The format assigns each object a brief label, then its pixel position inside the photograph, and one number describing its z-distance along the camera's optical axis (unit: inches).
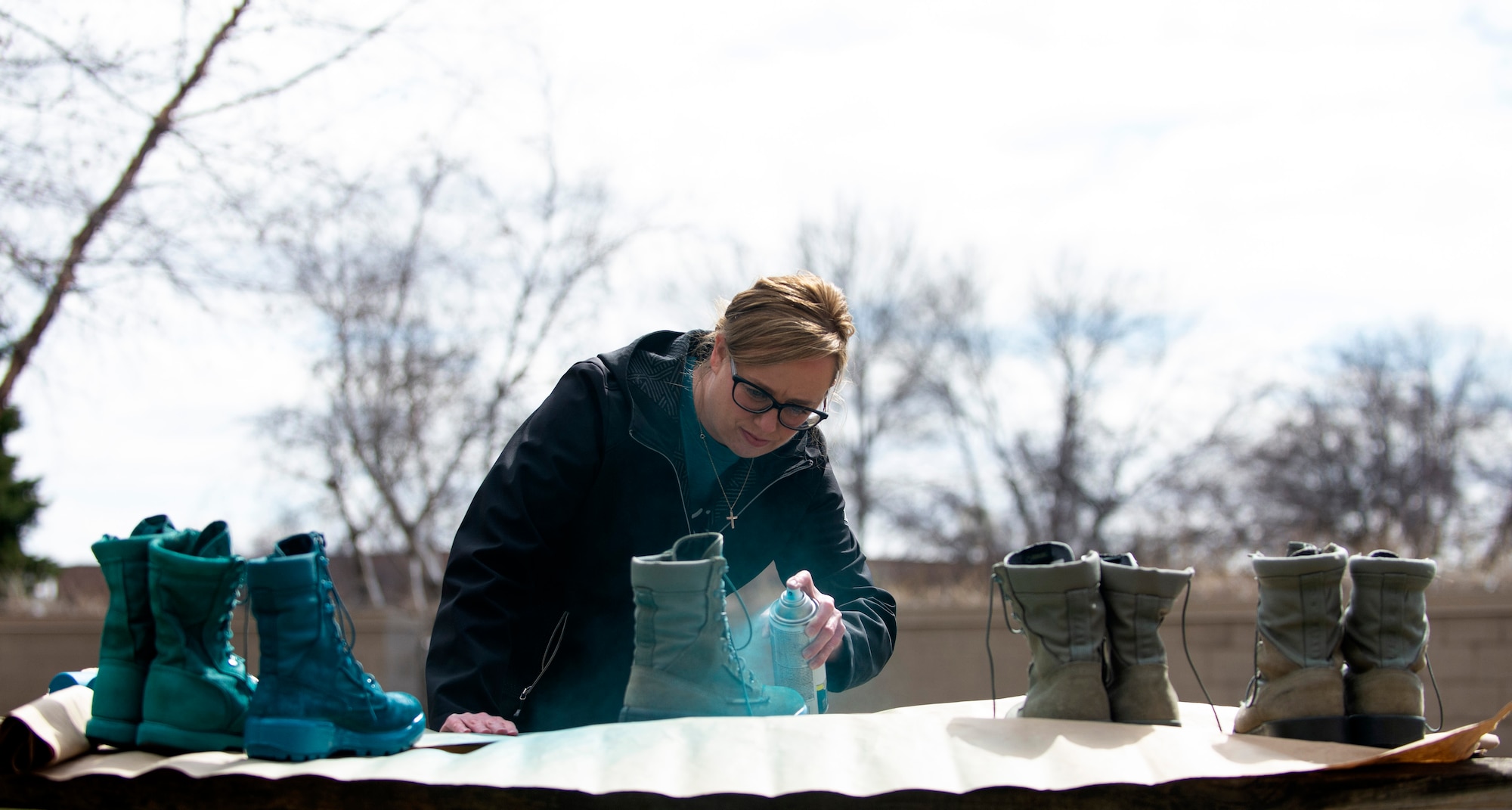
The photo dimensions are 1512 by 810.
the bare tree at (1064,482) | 753.6
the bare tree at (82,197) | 210.1
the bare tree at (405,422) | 425.4
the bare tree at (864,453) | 726.5
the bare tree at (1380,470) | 867.4
